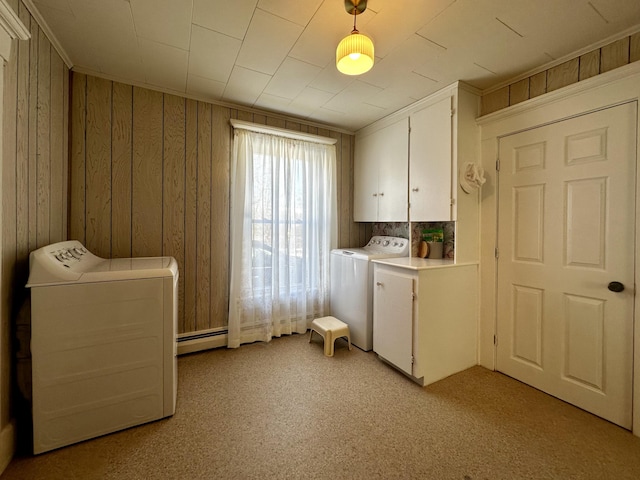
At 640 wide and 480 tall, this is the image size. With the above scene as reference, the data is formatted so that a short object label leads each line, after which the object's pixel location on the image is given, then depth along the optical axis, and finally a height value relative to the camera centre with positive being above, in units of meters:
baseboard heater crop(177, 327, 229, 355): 2.65 -1.04
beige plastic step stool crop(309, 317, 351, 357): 2.67 -0.93
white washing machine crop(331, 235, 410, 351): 2.76 -0.49
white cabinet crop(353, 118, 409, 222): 2.86 +0.77
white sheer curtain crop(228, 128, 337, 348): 2.82 +0.06
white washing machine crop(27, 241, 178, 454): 1.49 -0.65
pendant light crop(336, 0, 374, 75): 1.40 +1.00
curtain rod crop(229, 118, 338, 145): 2.76 +1.18
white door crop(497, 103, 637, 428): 1.72 -0.13
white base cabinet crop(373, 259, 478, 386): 2.18 -0.68
